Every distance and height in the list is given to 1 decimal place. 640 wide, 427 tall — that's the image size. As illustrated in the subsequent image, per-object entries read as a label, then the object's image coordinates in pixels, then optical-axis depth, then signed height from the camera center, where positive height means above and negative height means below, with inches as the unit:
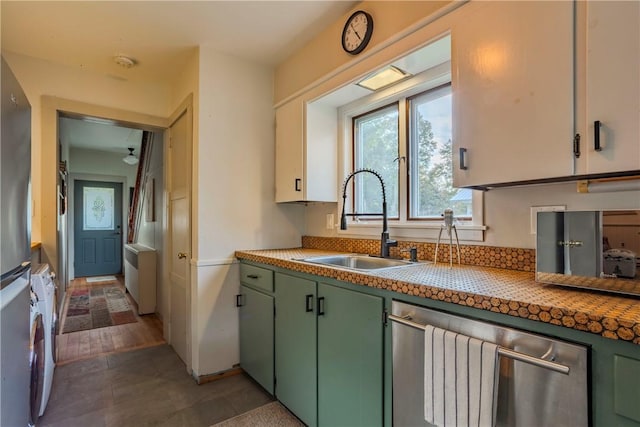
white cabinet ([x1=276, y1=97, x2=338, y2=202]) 94.2 +18.8
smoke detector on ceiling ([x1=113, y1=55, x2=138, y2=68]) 98.4 +48.4
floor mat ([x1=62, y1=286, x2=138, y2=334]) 142.0 -48.9
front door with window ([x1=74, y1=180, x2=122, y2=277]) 257.0 -11.0
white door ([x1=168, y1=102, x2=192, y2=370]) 98.1 -6.0
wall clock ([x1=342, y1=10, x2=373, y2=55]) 73.4 +43.3
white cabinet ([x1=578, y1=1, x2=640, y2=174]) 36.9 +15.2
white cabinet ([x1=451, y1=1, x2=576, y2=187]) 42.9 +18.3
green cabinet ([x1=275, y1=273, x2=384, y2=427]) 54.0 -27.3
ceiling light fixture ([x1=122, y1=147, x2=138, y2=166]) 219.6 +38.3
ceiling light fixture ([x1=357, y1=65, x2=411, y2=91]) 74.4 +33.6
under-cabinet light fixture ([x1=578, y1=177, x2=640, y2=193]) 43.6 +4.0
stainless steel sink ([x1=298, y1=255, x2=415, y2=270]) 74.9 -12.0
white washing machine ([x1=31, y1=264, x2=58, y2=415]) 74.5 -24.3
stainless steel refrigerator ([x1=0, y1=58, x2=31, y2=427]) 39.1 -5.1
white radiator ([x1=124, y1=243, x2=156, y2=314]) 151.5 -31.2
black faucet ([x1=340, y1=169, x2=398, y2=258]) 77.3 -6.2
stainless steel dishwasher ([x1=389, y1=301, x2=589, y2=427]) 32.6 -18.1
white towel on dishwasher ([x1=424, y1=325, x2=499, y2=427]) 37.5 -20.7
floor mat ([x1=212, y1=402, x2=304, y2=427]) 72.0 -47.5
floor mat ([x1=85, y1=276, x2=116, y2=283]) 244.1 -50.4
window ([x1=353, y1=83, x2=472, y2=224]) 74.9 +15.2
